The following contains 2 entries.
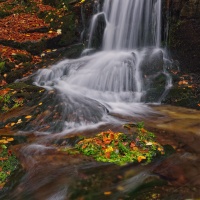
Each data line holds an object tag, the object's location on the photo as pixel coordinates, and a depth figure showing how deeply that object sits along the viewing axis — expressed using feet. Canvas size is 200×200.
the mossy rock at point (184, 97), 23.89
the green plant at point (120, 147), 14.90
